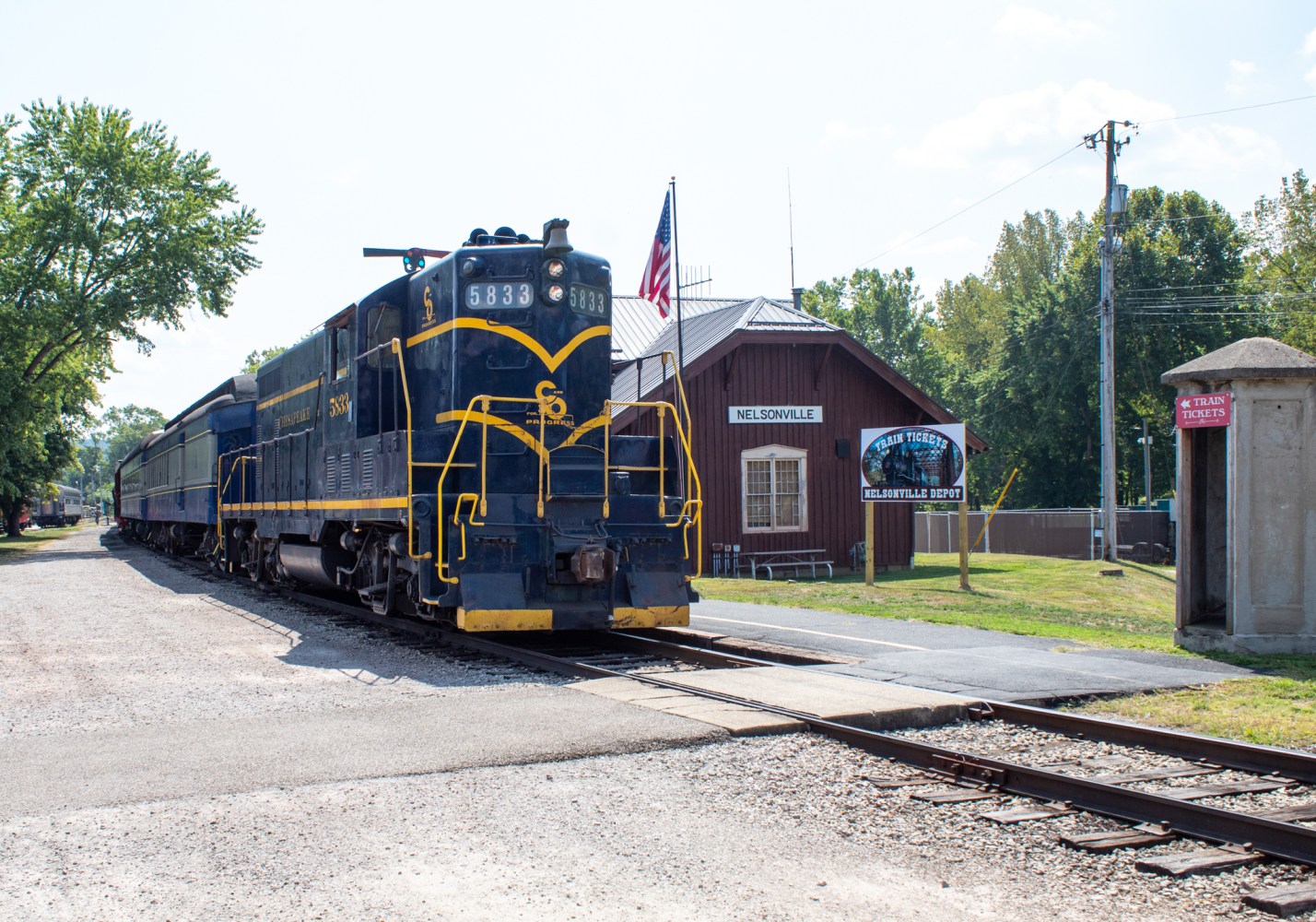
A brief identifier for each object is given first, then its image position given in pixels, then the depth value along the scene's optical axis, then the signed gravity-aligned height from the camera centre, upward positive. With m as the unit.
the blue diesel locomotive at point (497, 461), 10.11 +0.25
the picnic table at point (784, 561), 23.77 -1.60
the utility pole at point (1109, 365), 26.21 +2.89
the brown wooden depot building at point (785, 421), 23.58 +1.40
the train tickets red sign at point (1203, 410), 10.67 +0.74
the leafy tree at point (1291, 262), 48.31 +10.38
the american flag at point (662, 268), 18.38 +3.61
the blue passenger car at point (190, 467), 20.42 +0.46
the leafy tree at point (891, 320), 76.50 +11.61
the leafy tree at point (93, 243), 37.66 +8.45
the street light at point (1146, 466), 48.16 +0.92
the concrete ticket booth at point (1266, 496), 10.45 -0.08
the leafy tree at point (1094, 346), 51.41 +6.57
